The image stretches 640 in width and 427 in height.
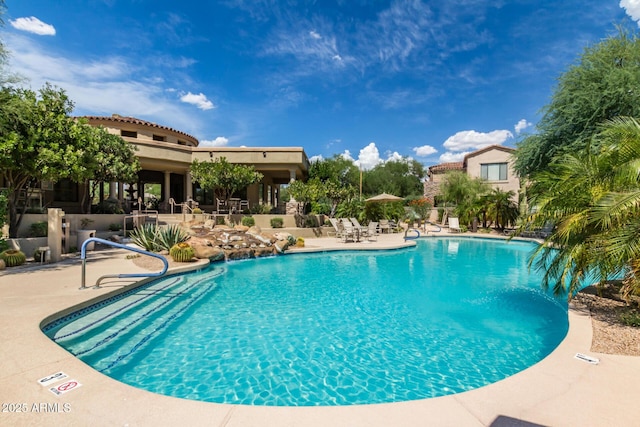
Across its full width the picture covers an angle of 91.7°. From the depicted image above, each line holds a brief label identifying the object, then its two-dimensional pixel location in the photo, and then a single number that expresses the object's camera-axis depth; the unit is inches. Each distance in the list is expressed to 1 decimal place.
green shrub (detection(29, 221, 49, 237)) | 459.8
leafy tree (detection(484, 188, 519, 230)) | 896.9
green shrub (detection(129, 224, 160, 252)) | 485.7
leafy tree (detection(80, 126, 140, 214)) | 631.2
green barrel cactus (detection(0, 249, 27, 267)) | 351.3
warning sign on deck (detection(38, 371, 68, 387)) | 121.0
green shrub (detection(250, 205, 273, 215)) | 785.6
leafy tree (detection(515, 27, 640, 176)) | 509.7
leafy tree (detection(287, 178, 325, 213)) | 738.8
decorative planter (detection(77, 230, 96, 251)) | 474.9
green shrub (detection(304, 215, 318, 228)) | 778.2
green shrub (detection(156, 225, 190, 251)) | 478.0
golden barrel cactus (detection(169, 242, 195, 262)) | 425.4
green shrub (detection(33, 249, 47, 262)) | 373.6
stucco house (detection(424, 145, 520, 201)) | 1302.9
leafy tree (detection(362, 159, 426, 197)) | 1772.9
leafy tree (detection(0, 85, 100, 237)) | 385.1
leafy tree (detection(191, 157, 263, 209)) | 690.2
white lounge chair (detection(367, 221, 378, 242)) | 743.4
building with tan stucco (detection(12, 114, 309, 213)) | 770.2
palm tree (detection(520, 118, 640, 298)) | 176.7
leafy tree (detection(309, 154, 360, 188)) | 1759.4
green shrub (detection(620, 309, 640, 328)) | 189.2
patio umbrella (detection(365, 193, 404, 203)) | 852.6
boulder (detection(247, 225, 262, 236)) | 593.2
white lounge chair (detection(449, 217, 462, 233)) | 941.2
